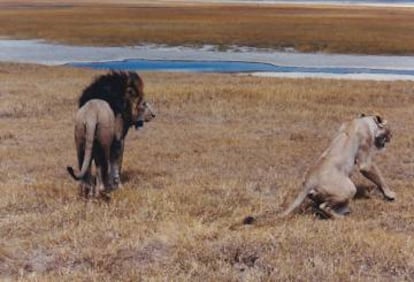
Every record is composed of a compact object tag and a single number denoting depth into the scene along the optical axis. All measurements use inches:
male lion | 446.6
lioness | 393.7
